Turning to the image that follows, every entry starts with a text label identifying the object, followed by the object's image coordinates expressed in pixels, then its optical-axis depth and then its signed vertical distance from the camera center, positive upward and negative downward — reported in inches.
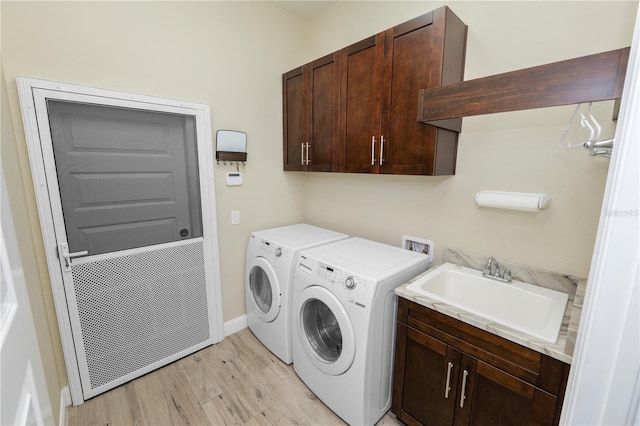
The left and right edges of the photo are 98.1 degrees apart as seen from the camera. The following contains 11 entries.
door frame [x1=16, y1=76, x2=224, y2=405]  58.1 -7.1
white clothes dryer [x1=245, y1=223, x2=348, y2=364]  79.3 -33.3
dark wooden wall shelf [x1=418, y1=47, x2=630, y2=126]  29.2 +10.0
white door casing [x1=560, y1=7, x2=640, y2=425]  19.5 -9.0
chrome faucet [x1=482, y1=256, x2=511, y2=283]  63.7 -23.1
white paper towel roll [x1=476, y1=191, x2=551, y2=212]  55.9 -6.0
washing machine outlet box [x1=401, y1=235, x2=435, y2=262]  77.0 -21.2
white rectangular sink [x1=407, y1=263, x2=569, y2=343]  50.9 -26.4
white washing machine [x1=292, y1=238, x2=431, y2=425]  58.2 -35.0
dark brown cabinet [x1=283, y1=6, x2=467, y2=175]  59.6 +18.5
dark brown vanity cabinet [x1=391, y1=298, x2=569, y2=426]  42.8 -36.2
